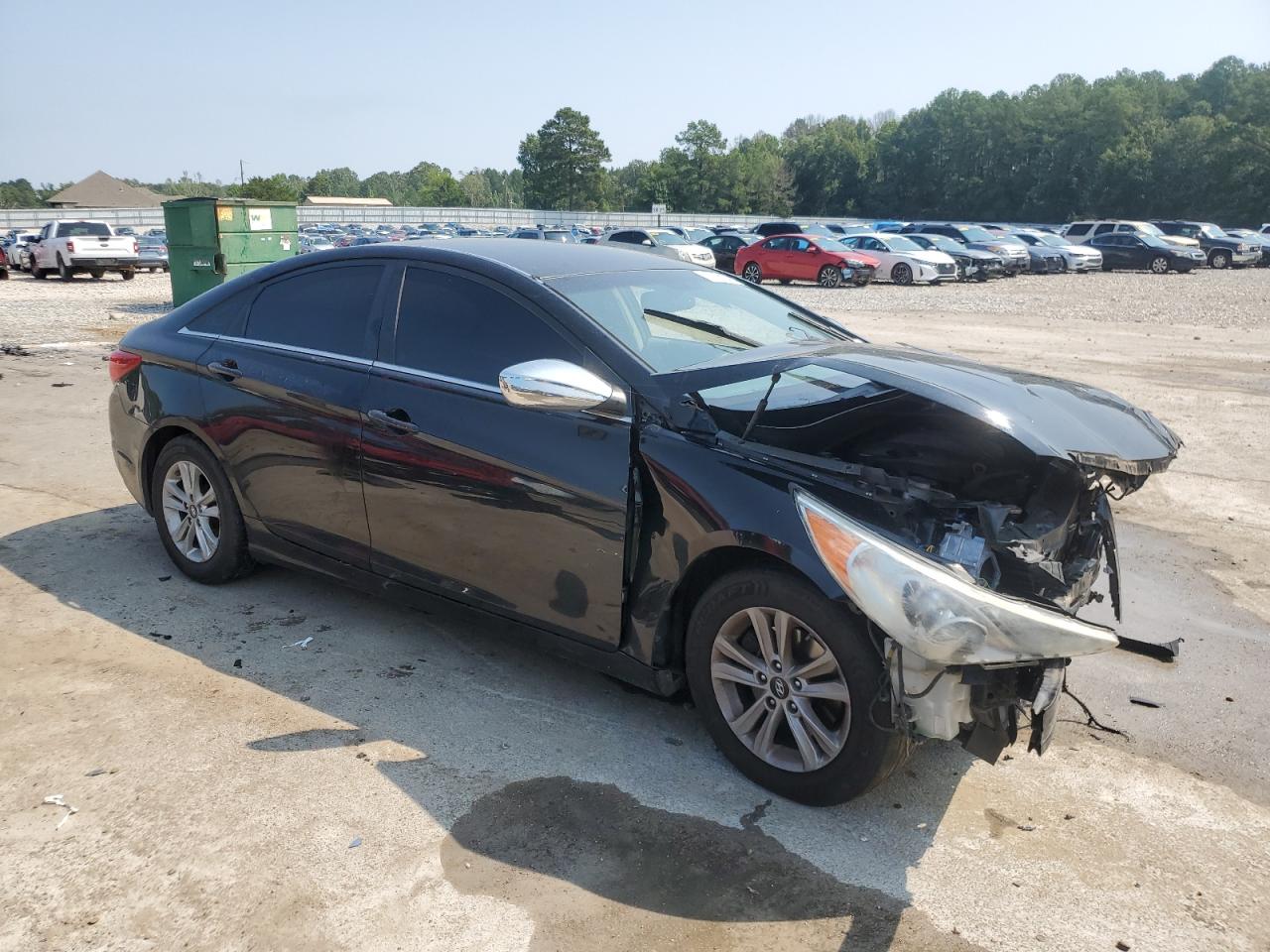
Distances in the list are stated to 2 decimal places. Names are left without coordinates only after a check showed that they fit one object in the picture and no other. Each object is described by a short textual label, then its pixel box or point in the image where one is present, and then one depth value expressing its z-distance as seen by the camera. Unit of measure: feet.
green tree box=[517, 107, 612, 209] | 392.88
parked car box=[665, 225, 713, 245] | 118.73
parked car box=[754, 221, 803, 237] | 125.06
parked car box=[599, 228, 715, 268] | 93.81
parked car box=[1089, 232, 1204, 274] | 118.93
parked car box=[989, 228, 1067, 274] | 118.01
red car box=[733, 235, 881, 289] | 94.53
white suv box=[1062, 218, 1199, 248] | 123.13
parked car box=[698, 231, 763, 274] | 108.06
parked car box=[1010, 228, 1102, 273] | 119.24
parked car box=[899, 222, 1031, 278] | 112.06
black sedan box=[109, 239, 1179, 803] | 10.02
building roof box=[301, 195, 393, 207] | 362.33
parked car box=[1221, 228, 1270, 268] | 130.25
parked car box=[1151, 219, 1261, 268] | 126.93
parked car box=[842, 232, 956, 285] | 97.30
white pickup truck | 89.35
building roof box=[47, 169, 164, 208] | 359.46
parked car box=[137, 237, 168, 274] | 99.47
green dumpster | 52.80
